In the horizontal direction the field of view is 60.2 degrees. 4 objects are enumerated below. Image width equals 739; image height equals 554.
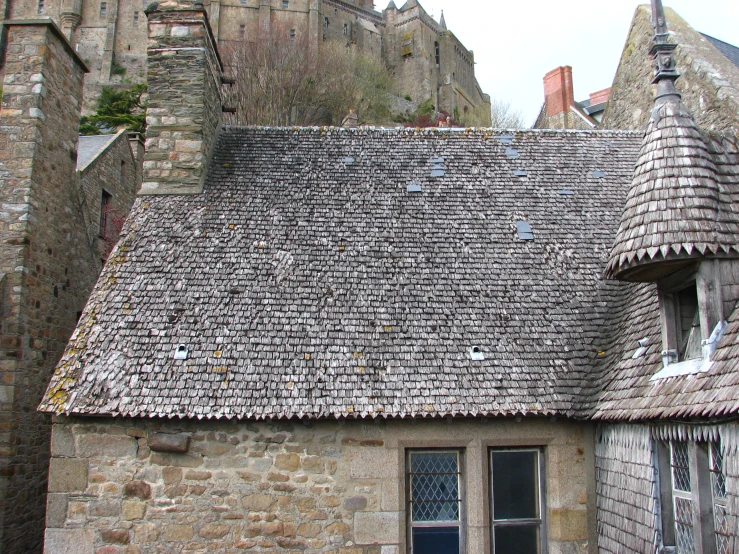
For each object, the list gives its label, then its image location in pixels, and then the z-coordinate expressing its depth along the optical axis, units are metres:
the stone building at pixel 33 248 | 9.07
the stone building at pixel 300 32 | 64.69
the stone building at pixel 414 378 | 6.03
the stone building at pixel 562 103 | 21.67
